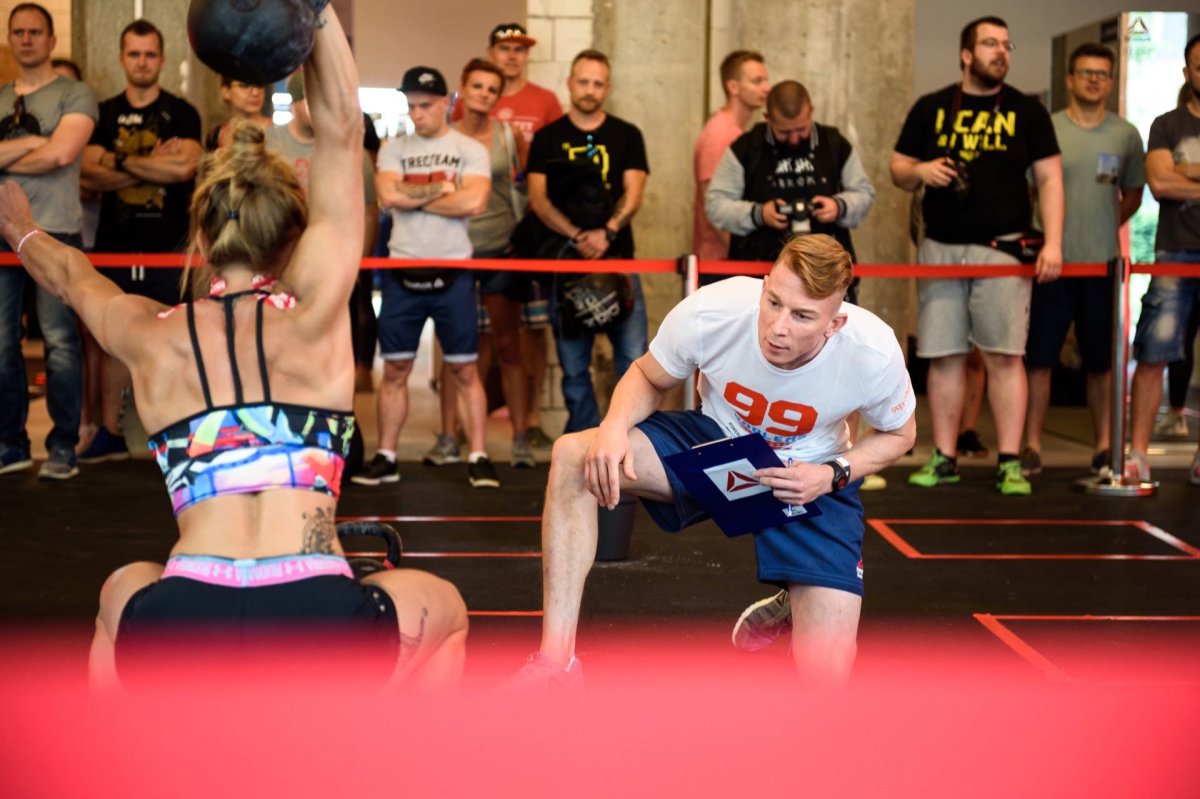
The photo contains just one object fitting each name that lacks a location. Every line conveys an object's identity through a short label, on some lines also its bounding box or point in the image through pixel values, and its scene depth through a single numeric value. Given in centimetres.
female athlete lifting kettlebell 255
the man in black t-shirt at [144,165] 729
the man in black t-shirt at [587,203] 719
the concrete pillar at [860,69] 816
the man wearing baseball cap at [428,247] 705
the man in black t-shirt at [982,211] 695
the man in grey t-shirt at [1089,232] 743
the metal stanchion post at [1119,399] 695
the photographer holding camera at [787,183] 690
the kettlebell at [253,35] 248
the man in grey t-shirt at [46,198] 698
